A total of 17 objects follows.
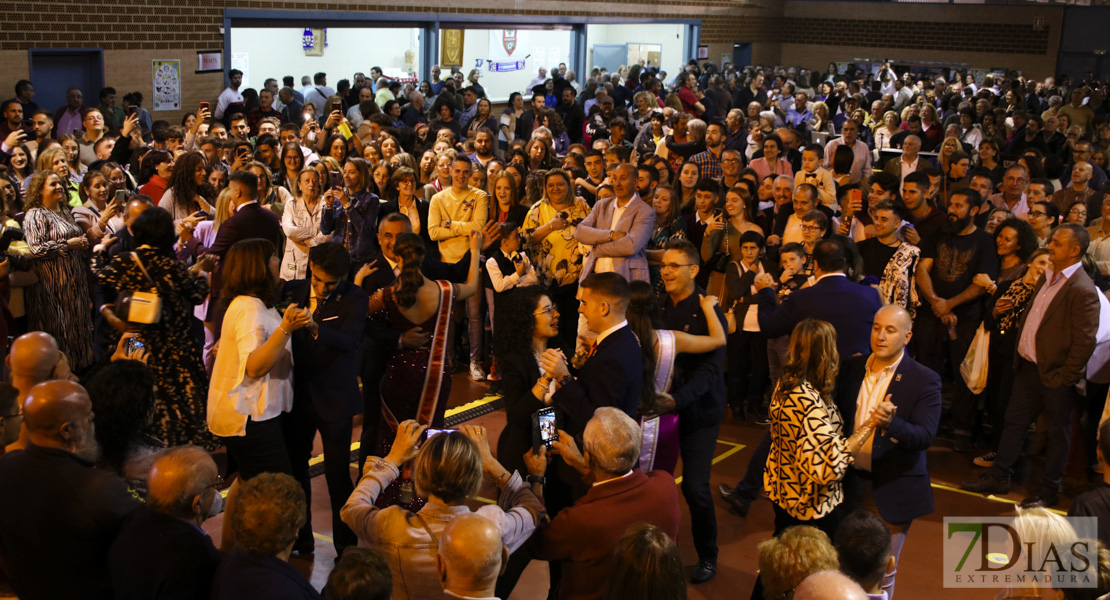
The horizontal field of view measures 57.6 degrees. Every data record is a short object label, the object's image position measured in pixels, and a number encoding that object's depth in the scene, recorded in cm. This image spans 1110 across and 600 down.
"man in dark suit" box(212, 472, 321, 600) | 329
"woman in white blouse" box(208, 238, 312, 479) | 503
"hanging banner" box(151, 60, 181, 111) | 1598
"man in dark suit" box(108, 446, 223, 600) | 346
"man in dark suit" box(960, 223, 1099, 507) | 625
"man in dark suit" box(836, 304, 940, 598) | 480
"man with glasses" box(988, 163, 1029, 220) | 892
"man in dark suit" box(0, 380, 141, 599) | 367
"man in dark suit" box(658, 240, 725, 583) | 532
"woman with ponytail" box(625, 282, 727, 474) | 505
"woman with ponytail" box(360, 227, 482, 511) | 571
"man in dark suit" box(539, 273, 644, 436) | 465
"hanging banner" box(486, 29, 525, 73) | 2423
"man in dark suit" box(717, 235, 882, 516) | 600
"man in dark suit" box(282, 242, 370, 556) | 539
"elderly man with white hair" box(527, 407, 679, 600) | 383
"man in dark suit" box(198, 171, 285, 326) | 732
